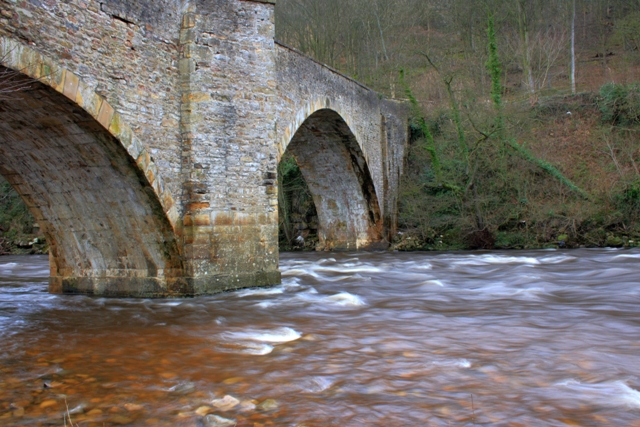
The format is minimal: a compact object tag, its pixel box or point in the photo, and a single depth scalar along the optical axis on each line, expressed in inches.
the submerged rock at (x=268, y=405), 145.6
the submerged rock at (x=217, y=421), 134.6
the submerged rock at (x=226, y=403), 146.6
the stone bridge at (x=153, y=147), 289.0
